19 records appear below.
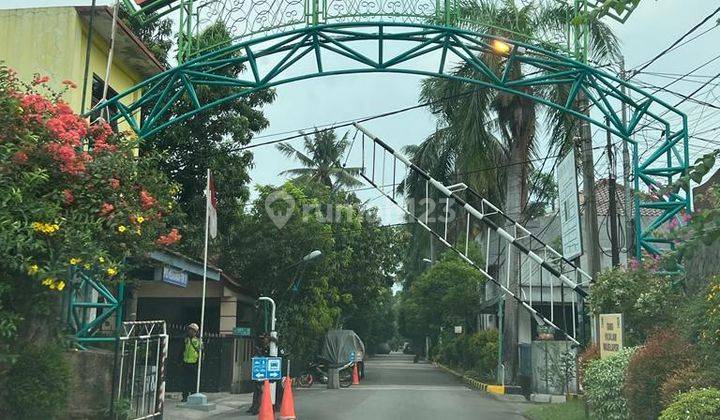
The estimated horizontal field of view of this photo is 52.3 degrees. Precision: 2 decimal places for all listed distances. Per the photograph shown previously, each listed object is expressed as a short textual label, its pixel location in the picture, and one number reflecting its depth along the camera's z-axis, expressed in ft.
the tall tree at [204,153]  63.77
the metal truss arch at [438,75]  43.96
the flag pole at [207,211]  51.60
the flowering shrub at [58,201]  25.45
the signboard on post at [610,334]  39.86
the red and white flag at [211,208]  52.60
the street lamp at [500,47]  44.39
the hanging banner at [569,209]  50.21
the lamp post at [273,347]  50.78
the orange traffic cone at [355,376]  99.97
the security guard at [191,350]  56.18
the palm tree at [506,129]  73.61
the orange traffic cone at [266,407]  41.96
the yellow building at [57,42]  45.50
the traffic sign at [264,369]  45.39
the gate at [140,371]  33.71
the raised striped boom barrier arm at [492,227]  51.90
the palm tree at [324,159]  140.26
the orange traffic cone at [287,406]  45.60
